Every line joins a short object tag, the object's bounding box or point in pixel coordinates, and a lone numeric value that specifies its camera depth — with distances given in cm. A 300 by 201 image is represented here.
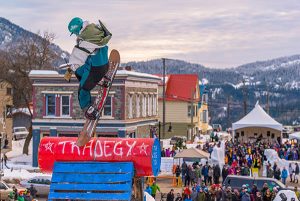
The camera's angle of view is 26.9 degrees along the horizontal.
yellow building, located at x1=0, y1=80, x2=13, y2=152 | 5323
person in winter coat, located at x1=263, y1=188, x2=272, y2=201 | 2383
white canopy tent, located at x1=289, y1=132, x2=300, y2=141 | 4680
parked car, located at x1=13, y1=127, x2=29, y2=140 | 6481
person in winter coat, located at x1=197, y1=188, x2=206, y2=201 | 2417
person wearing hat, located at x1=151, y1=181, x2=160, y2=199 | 2639
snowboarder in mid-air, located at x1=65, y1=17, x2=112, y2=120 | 1293
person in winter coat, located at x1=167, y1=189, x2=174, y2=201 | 2433
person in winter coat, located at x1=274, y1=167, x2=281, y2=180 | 3281
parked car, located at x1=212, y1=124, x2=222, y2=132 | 9022
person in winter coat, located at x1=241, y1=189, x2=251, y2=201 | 2269
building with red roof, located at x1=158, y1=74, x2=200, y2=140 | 6750
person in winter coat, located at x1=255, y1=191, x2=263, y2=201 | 2383
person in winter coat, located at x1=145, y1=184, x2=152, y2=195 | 2542
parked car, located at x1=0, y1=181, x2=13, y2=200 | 2760
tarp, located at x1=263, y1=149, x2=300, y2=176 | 3603
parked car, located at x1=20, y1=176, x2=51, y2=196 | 3016
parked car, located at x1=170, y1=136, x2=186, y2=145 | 5438
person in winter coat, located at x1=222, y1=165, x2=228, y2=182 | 3244
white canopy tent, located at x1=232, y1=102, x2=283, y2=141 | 4953
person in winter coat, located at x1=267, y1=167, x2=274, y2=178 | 3291
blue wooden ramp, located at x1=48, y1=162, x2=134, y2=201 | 1316
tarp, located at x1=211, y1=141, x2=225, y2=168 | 3697
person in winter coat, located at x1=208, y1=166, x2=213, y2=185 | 3341
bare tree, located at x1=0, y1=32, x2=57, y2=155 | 4919
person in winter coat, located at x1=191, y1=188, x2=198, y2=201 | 2433
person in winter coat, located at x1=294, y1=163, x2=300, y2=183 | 3558
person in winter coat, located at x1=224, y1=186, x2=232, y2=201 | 2375
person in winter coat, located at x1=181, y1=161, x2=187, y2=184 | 3381
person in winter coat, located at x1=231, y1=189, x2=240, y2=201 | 2344
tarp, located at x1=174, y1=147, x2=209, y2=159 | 3450
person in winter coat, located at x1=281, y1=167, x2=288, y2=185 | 3325
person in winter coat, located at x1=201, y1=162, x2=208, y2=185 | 3316
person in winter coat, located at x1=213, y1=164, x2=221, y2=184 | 3275
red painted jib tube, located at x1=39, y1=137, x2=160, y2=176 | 1341
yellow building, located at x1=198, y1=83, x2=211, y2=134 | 7427
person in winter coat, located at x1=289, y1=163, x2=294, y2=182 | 3519
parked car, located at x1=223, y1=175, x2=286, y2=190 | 2727
